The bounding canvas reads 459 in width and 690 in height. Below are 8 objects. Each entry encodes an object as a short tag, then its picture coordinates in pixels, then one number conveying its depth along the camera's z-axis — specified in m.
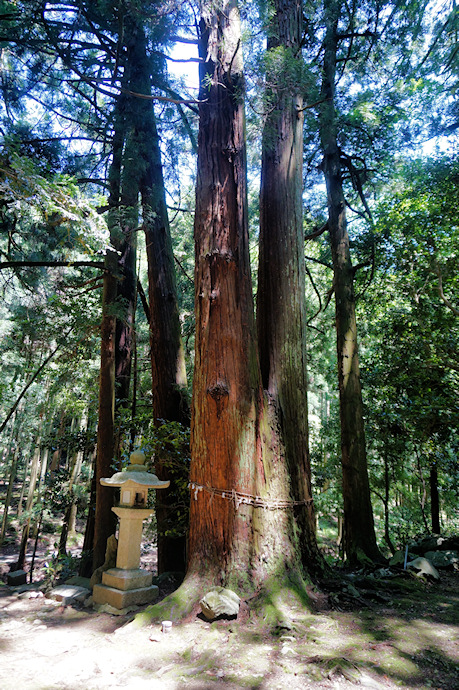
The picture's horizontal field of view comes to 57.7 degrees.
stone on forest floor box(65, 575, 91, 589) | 4.74
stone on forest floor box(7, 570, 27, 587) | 7.59
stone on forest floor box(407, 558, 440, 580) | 4.29
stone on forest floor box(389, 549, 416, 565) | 4.82
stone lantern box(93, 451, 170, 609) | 3.73
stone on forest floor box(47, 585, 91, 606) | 4.02
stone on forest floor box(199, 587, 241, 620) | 2.81
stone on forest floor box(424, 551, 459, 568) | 5.32
